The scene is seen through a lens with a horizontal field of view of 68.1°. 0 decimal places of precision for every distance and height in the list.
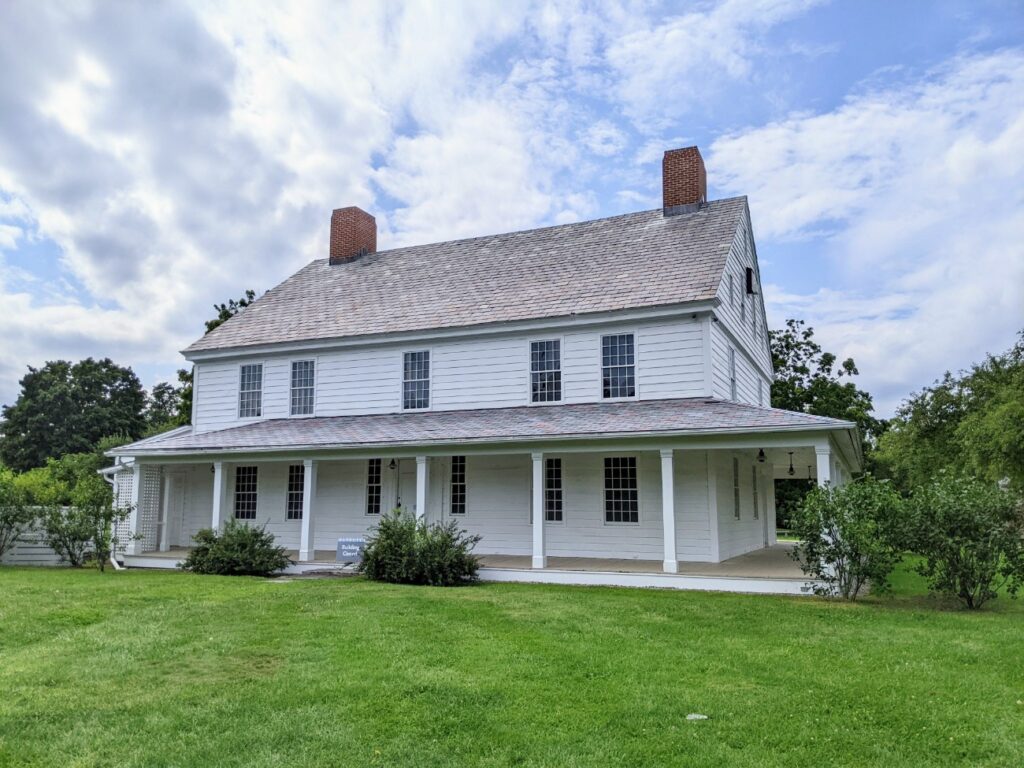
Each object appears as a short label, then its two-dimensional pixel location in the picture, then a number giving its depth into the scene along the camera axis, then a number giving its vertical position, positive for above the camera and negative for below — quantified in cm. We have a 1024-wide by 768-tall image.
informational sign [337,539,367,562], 1562 -105
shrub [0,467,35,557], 1744 -34
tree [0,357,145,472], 5138 +570
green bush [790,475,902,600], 1116 -52
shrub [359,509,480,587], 1355 -102
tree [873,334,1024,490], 2275 +248
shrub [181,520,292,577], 1533 -112
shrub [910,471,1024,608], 1089 -59
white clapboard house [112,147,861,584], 1495 +203
